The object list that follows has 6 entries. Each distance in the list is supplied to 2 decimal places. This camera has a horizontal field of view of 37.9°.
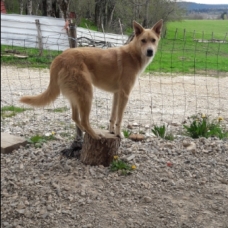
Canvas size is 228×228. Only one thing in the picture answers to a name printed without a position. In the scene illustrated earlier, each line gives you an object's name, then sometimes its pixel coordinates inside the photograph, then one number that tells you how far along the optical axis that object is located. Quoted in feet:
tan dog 8.22
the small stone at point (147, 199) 8.56
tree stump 9.45
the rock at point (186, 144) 11.57
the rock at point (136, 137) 11.59
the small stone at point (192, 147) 11.14
